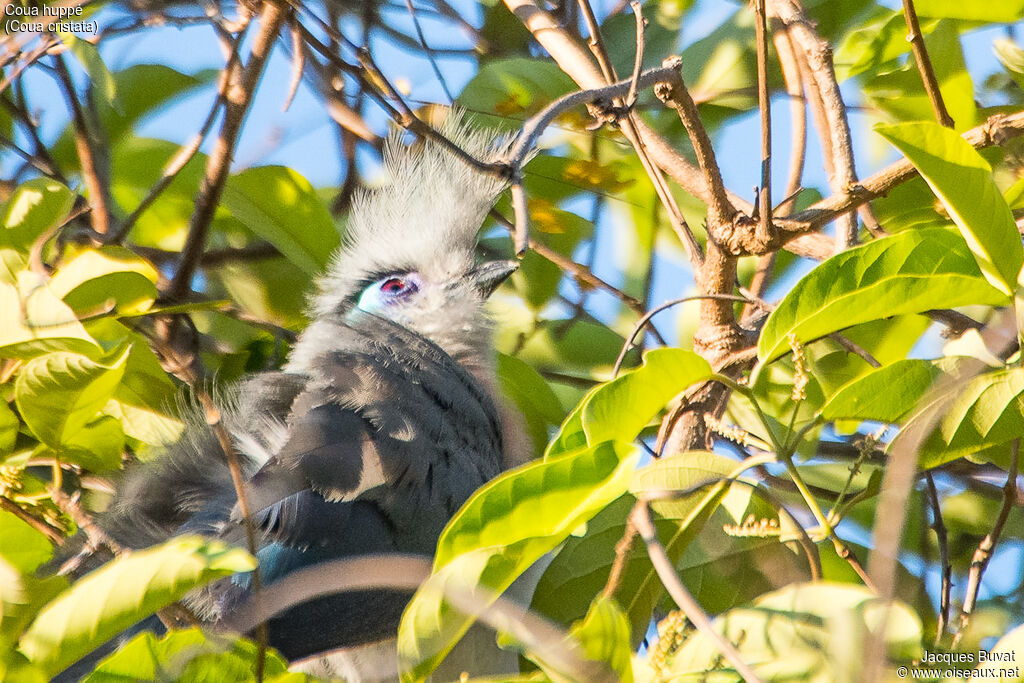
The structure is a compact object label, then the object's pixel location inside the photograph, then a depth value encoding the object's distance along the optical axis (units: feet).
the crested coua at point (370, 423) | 14.28
